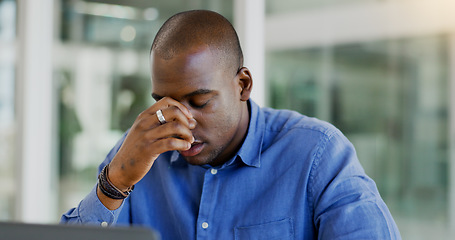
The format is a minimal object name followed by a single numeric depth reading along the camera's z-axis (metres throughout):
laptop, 1.07
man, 1.43
